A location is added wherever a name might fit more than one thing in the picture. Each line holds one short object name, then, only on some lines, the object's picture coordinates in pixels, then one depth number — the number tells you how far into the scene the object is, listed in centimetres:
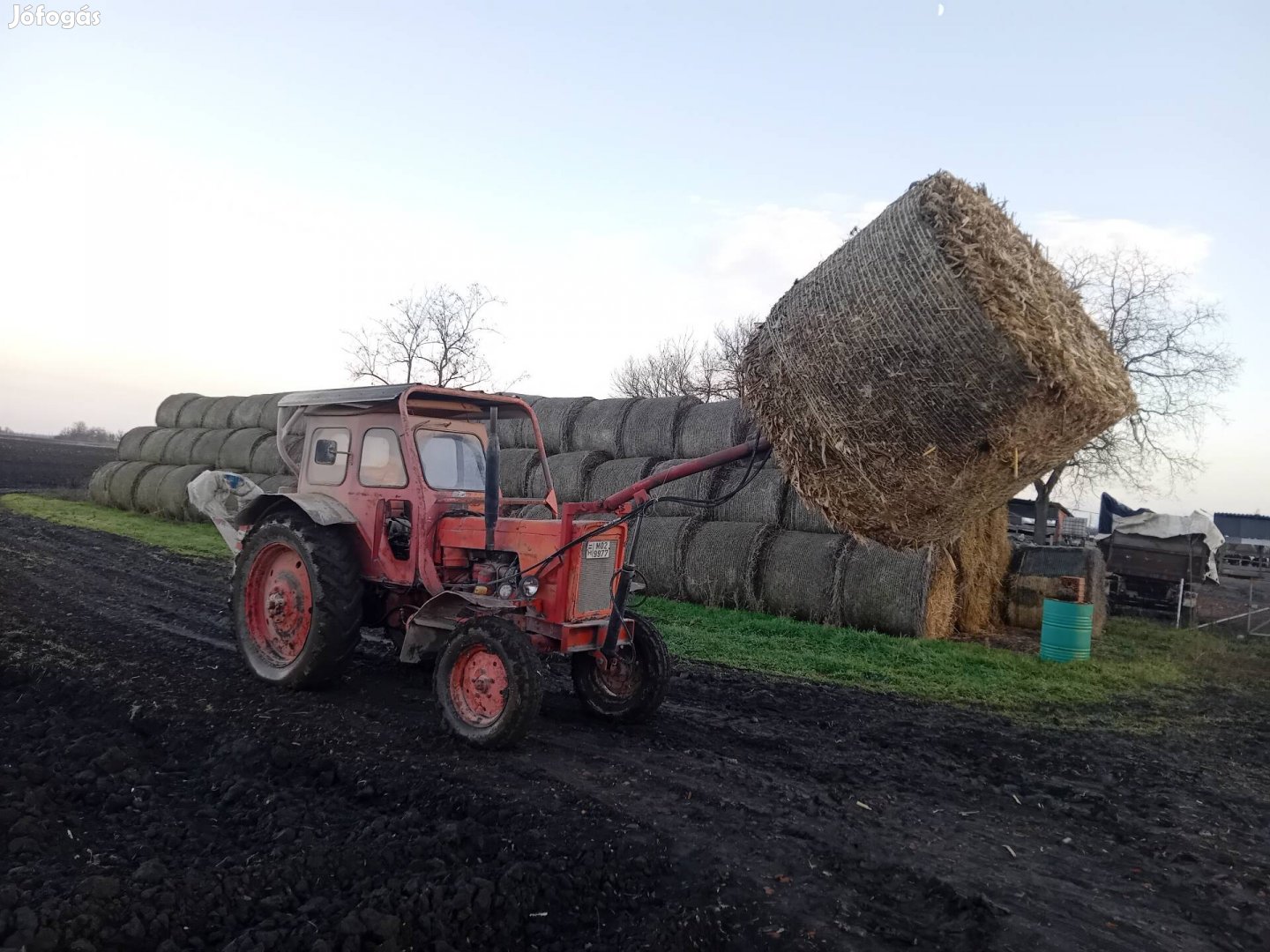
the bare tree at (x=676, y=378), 3694
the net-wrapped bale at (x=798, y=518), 1232
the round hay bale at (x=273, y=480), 1778
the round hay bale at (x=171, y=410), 2442
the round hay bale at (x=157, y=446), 2325
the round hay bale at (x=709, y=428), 1377
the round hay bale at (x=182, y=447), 2238
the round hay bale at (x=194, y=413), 2362
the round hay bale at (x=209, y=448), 2181
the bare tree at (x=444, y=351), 2600
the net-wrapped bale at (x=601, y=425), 1516
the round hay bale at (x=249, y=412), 2209
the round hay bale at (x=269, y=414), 2161
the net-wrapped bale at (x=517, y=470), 1457
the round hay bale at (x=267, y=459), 1980
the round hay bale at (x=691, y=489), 1330
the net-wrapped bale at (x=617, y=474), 1419
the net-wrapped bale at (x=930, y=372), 448
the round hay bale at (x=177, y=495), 2061
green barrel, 1046
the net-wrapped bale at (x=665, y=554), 1273
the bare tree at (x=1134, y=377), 2085
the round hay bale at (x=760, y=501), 1264
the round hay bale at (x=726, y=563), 1205
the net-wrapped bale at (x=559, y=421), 1598
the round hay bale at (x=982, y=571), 1238
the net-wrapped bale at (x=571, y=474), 1459
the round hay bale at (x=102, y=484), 2311
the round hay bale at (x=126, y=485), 2234
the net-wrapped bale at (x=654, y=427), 1446
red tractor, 589
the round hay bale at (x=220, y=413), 2283
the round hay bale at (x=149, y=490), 2159
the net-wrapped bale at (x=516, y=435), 1571
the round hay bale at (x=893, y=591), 1088
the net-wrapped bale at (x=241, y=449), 2095
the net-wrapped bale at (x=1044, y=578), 1278
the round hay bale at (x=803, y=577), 1140
